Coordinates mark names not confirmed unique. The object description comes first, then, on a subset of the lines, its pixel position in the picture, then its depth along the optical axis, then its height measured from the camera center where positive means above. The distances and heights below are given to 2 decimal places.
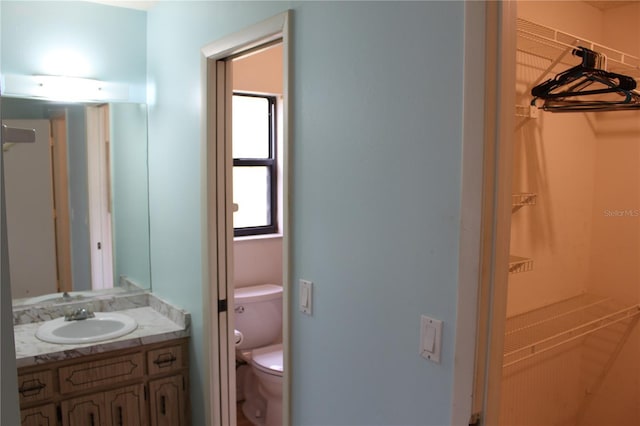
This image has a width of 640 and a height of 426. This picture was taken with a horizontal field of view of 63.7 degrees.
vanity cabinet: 2.19 -0.97
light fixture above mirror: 2.49 +0.44
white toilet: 2.98 -1.04
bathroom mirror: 2.52 -0.12
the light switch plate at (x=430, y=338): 1.27 -0.40
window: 3.45 +0.09
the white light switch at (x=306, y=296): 1.70 -0.40
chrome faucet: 2.58 -0.70
